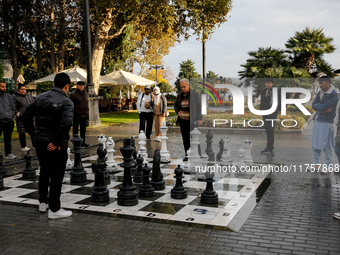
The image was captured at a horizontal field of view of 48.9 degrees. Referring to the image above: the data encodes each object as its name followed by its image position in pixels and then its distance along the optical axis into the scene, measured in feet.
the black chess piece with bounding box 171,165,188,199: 18.07
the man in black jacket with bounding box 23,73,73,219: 15.20
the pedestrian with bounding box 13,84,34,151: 31.42
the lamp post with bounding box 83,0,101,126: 54.75
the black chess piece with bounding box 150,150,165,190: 19.72
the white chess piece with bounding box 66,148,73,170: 24.82
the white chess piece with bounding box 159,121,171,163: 27.35
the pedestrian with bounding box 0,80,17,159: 29.45
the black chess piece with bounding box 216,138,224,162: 25.76
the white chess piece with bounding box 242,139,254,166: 24.88
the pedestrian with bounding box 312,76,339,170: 22.02
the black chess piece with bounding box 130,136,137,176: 22.88
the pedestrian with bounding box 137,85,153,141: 40.52
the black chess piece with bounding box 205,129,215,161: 25.13
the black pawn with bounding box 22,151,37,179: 22.72
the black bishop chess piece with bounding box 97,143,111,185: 18.46
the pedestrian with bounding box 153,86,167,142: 40.24
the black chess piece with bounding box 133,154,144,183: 21.65
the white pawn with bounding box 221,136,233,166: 25.26
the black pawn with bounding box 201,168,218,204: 17.30
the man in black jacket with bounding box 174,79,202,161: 25.91
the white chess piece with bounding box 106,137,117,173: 24.10
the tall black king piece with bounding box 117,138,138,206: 17.10
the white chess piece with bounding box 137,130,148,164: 25.74
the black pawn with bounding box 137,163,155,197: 18.44
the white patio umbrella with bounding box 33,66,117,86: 73.43
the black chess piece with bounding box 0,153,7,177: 22.80
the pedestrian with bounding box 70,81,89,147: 33.65
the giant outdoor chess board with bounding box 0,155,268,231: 15.40
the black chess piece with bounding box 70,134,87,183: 21.53
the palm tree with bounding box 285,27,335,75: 69.97
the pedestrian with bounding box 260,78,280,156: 24.21
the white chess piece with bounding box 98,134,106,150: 25.38
